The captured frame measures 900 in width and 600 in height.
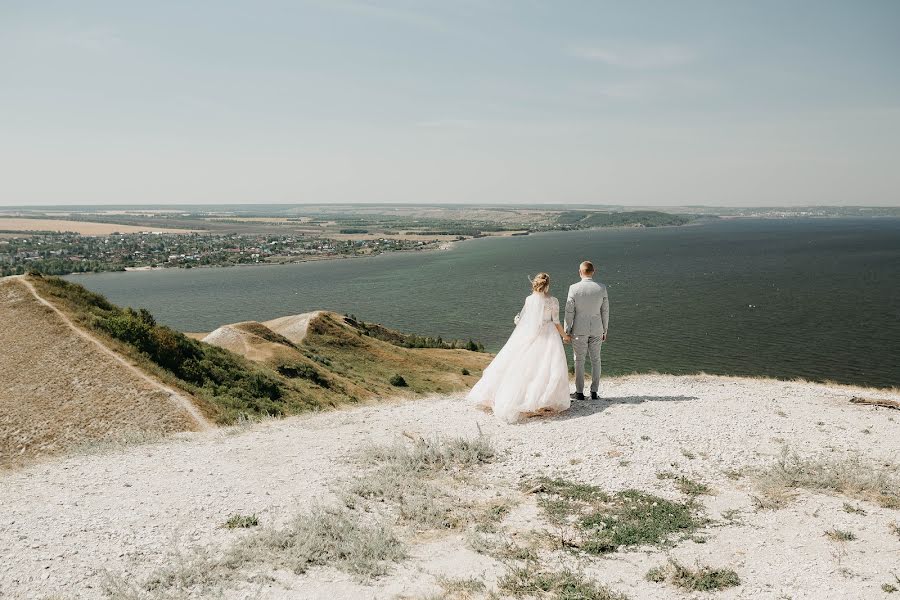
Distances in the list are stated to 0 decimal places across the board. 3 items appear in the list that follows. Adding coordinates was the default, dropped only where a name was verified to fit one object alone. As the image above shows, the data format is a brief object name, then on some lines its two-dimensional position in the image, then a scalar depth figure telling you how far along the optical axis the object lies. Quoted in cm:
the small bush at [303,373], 3606
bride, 1246
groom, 1268
